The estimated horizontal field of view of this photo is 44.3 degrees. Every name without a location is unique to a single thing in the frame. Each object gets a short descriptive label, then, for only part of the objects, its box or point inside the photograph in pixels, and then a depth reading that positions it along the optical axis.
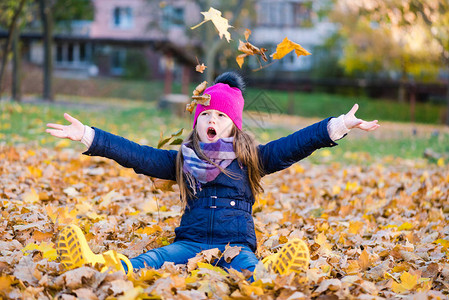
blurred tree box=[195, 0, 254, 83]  16.91
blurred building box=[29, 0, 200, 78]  33.47
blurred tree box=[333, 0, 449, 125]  15.38
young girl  2.89
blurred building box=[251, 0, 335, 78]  33.41
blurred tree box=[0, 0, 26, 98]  9.64
